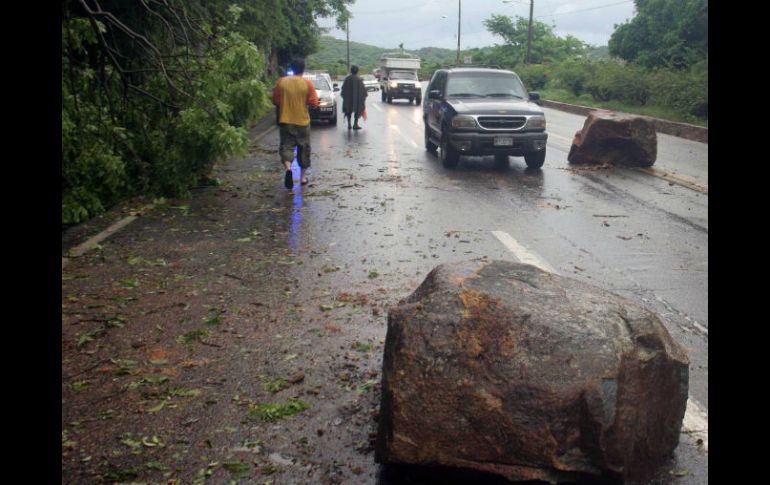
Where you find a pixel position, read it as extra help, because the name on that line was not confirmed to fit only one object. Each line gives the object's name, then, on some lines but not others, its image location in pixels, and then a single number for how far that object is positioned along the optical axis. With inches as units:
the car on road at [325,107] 1014.4
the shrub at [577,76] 1733.6
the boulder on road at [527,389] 136.0
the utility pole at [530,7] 2159.2
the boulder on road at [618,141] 606.5
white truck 1724.9
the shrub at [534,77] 2239.2
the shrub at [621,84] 1359.5
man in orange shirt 478.3
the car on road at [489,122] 573.3
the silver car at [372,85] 2471.5
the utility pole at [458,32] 3395.7
